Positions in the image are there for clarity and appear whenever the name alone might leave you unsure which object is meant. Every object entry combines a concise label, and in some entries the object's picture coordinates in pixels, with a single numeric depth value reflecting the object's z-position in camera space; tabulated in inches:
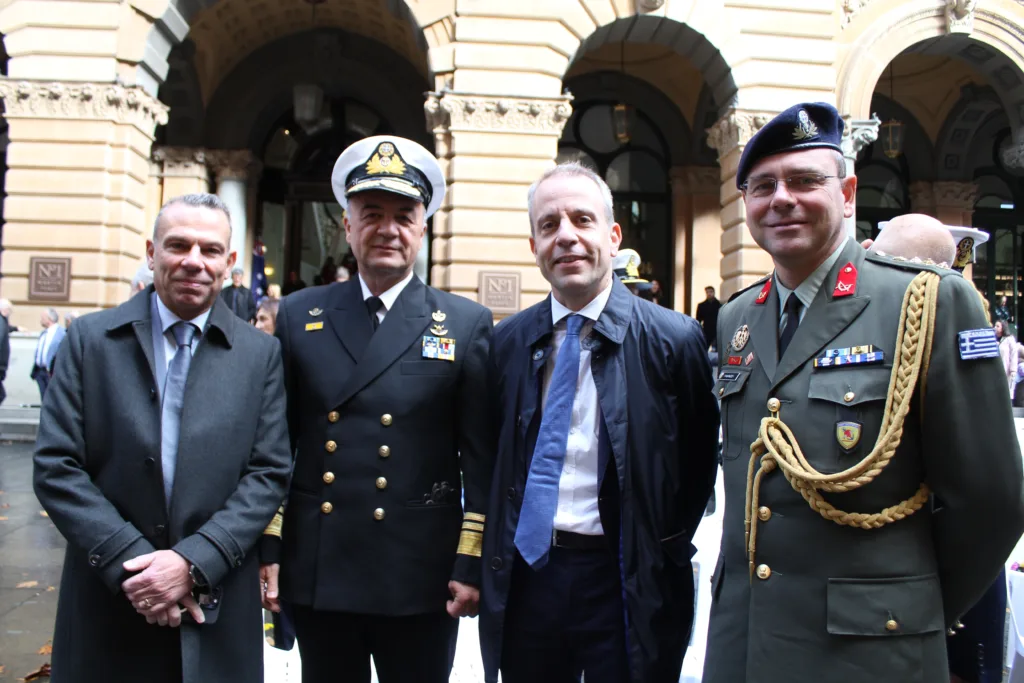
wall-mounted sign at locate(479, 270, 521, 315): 513.0
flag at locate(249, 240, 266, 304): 612.7
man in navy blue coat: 99.3
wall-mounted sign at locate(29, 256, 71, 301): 495.5
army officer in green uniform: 75.8
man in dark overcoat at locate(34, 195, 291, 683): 94.8
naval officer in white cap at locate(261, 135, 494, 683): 106.7
